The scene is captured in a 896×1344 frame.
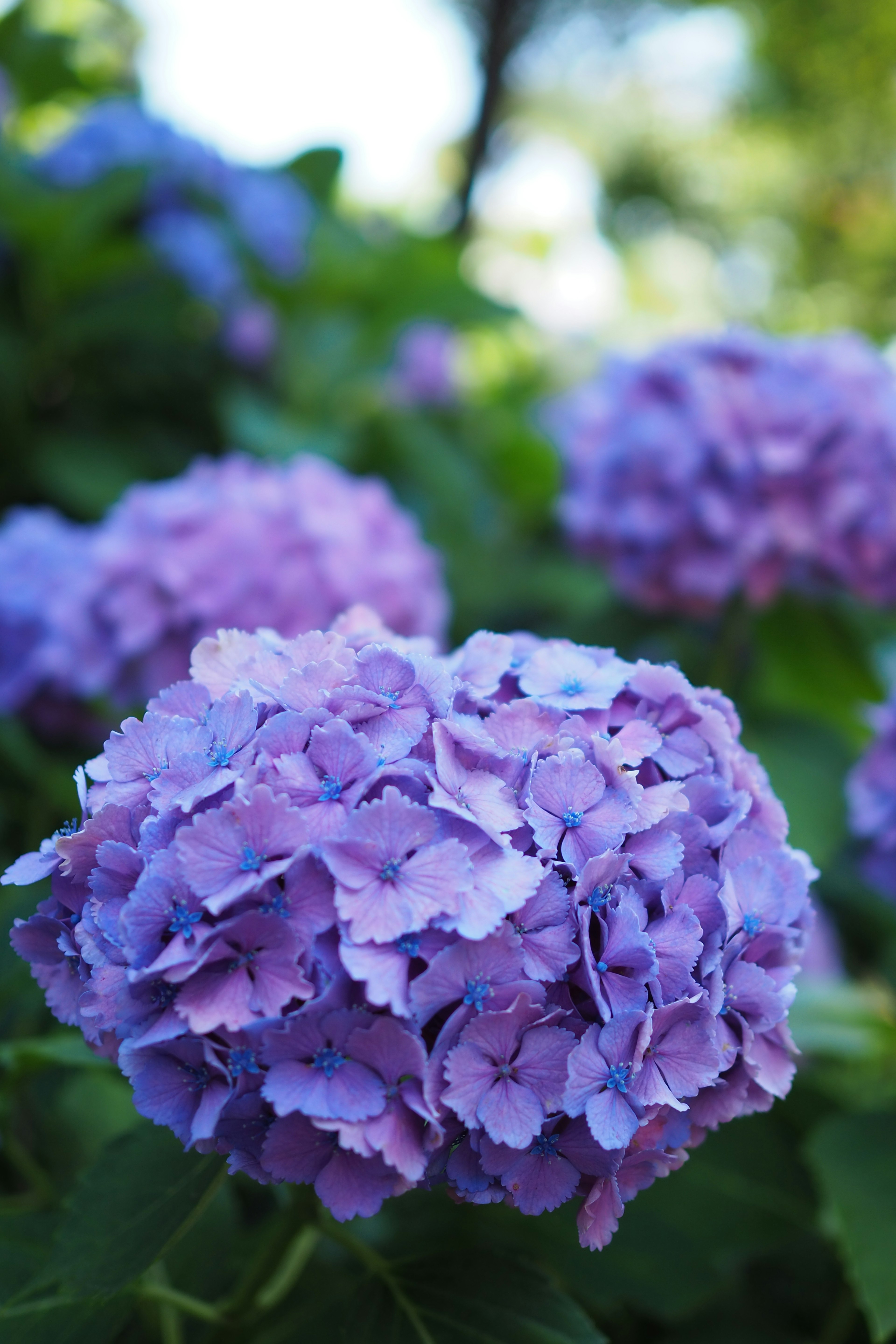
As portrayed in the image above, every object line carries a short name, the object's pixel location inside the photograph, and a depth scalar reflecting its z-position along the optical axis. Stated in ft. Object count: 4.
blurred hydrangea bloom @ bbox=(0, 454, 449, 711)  3.69
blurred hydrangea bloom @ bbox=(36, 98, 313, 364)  6.32
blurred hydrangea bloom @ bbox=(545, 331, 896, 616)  4.26
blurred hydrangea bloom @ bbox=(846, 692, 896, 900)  3.42
